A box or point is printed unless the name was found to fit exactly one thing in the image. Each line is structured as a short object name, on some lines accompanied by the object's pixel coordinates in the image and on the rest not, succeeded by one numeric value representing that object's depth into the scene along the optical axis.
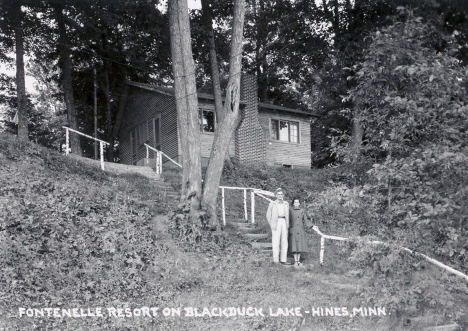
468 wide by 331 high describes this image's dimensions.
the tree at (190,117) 14.50
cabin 25.97
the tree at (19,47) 22.66
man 12.73
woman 12.83
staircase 13.54
